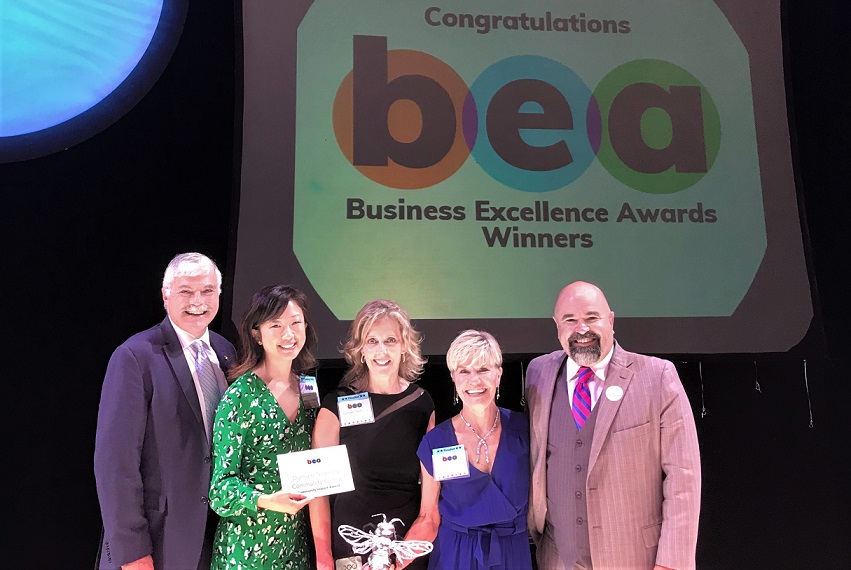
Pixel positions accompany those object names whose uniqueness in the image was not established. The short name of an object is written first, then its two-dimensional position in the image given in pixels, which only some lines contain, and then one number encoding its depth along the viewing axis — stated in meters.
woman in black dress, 2.22
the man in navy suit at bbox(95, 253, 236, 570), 2.18
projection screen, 3.25
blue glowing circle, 3.20
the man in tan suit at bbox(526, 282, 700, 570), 2.16
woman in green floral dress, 2.09
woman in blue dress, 2.15
